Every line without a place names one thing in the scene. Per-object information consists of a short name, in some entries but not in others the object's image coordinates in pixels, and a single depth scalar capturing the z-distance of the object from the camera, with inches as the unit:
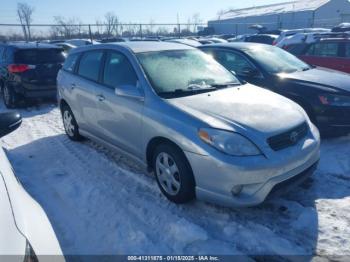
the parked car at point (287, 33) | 642.3
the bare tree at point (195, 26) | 1311.4
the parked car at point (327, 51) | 309.4
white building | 1546.5
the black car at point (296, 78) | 201.0
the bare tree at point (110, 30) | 1188.4
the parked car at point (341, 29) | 517.8
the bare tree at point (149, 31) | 1252.7
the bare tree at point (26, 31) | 858.8
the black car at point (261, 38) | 749.6
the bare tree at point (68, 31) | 1135.9
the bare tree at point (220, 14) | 2208.4
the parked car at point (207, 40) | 751.7
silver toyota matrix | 120.6
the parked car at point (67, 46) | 697.2
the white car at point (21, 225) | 63.3
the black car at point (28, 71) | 331.3
